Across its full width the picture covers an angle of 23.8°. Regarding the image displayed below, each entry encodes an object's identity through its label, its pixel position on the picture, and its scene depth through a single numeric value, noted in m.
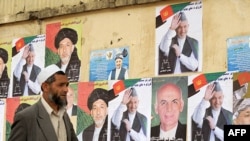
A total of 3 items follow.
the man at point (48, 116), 4.11
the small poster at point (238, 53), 5.92
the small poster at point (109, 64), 6.98
